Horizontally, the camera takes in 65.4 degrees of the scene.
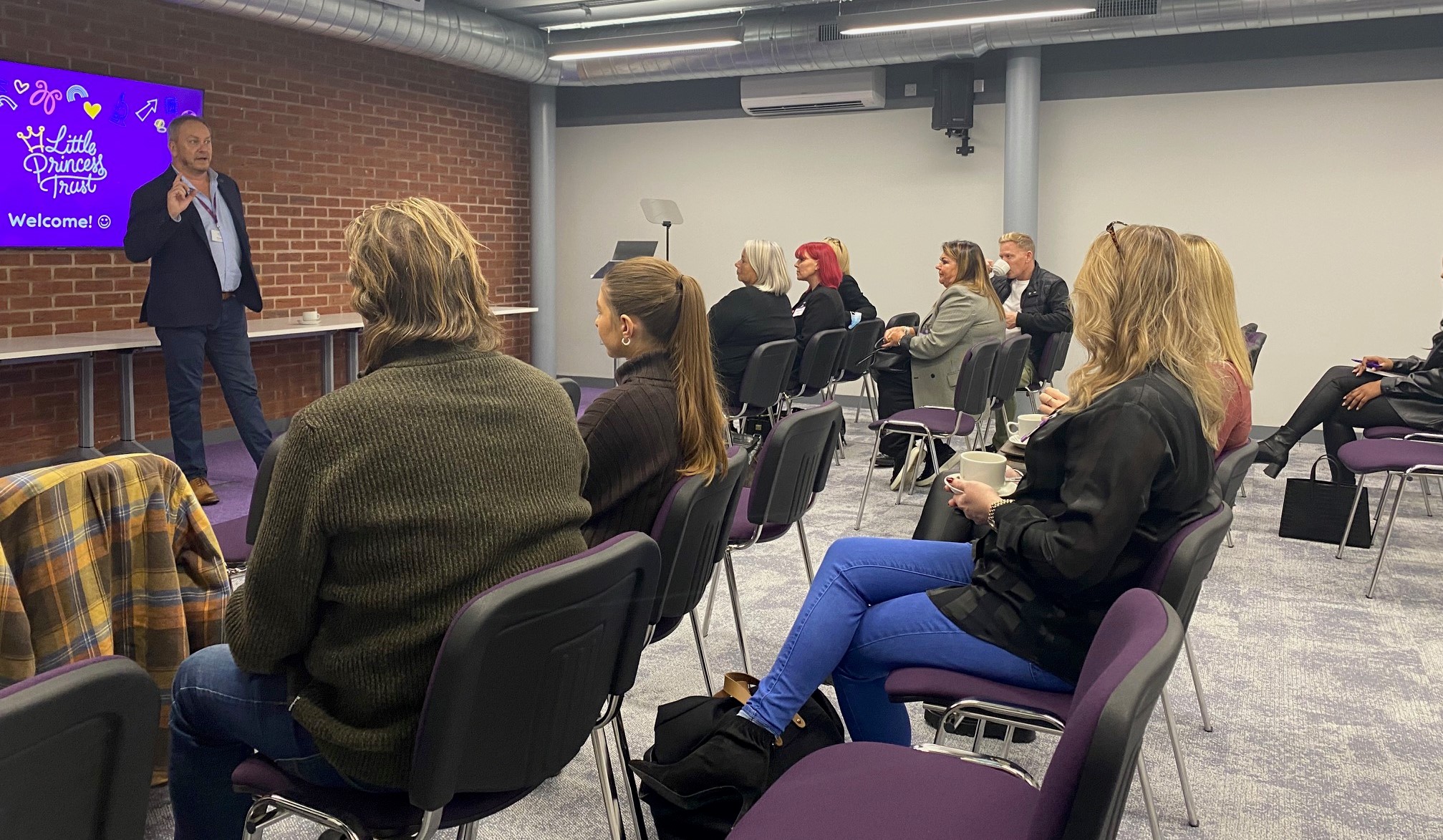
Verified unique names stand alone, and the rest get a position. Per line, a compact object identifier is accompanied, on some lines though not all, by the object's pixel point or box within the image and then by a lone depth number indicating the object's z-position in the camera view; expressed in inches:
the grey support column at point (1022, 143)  291.4
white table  196.2
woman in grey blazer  213.6
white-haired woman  213.5
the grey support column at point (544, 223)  355.6
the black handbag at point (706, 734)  83.8
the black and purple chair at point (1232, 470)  101.0
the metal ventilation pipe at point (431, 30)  238.8
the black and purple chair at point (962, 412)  191.9
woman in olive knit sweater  56.9
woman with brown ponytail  86.0
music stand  336.5
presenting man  193.5
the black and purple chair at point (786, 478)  110.9
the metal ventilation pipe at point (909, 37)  238.5
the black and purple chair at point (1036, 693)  69.7
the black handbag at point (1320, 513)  178.2
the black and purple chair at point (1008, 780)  40.1
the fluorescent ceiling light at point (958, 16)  251.6
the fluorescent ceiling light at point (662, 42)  296.7
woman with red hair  241.1
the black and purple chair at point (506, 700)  54.4
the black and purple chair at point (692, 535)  83.2
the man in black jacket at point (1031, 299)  241.9
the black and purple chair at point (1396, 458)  152.5
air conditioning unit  315.6
